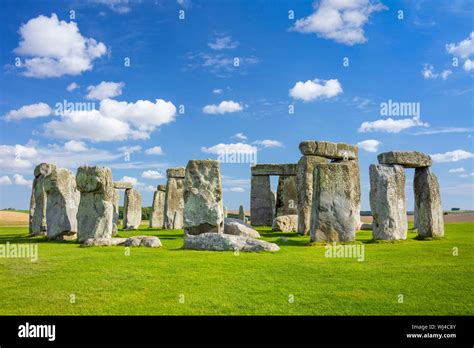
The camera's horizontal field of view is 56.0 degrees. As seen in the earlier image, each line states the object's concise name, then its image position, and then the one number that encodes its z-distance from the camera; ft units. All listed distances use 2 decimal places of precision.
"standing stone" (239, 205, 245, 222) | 123.03
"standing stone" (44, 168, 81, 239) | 57.36
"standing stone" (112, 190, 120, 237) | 67.69
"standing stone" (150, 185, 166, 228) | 99.76
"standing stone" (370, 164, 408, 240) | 50.88
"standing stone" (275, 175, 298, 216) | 96.33
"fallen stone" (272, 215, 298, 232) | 76.48
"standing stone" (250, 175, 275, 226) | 103.35
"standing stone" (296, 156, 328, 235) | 64.64
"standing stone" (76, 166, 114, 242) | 53.21
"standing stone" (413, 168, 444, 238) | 55.21
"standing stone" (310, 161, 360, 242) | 48.16
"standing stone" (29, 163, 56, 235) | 67.00
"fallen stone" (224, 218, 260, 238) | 57.16
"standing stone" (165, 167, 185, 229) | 89.86
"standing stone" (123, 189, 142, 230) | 94.63
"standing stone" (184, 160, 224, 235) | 56.54
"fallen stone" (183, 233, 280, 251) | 42.32
